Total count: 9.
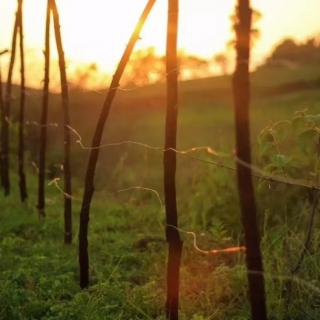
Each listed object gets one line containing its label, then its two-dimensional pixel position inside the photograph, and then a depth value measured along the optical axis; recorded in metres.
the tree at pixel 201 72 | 30.60
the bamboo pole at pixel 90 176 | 4.16
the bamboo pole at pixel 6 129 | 7.53
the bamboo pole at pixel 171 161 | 3.53
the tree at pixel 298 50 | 37.19
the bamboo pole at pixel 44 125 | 6.27
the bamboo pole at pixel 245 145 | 2.42
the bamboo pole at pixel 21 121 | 7.11
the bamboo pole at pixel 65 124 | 5.42
